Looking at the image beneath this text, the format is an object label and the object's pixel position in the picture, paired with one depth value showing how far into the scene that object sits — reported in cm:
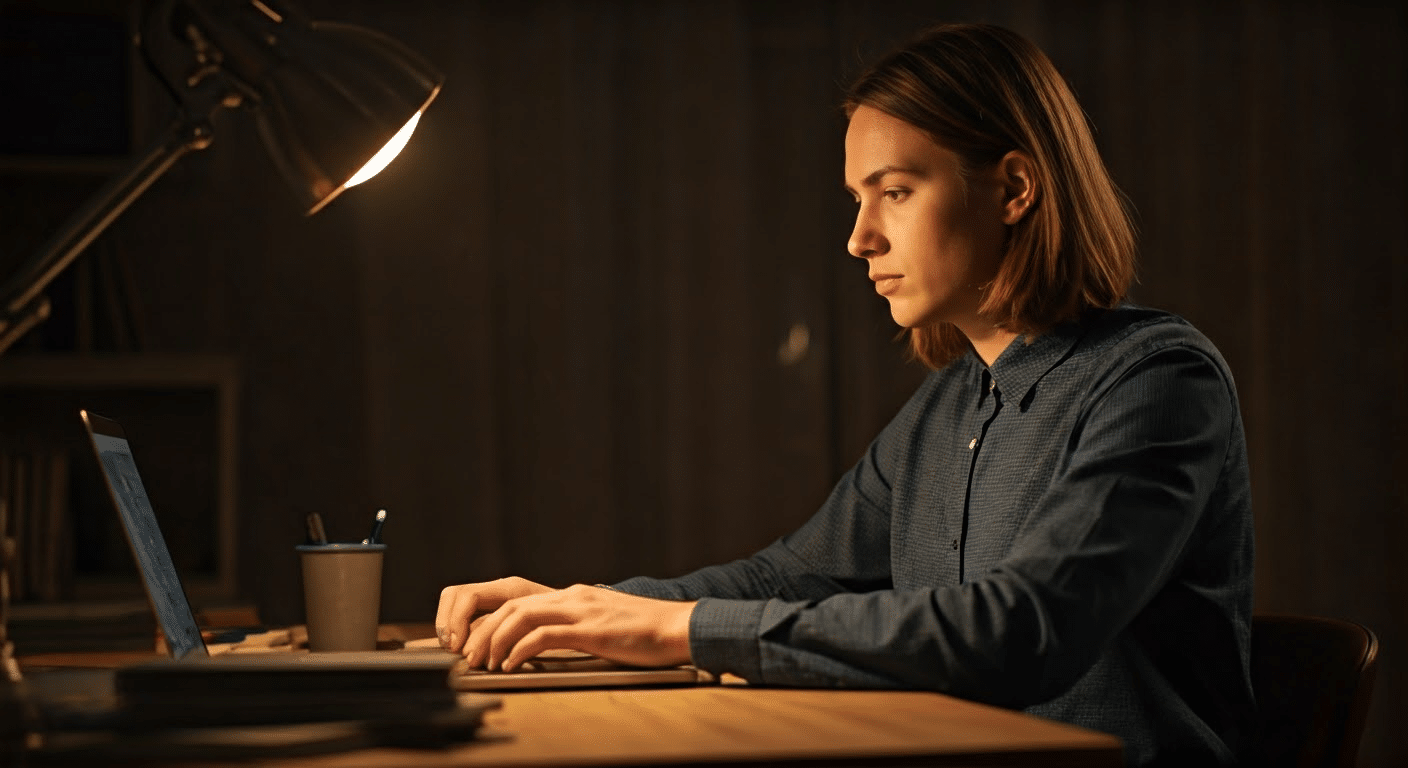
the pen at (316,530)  144
